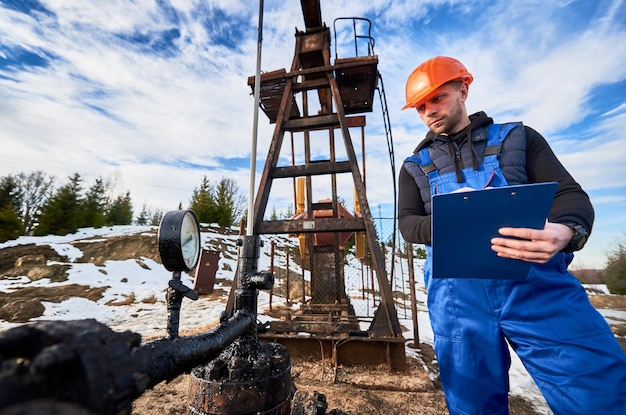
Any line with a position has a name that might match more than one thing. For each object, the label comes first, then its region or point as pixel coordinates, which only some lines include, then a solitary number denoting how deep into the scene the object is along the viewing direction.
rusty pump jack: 3.69
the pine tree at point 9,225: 18.69
